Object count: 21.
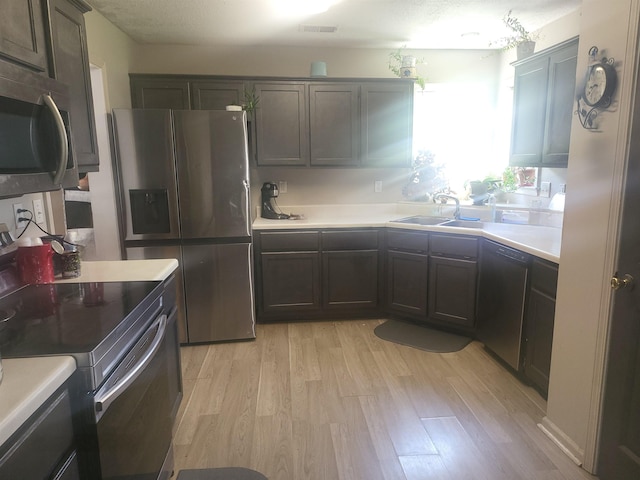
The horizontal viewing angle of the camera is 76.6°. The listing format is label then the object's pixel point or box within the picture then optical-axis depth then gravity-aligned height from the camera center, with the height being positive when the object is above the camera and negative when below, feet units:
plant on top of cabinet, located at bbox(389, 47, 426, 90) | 11.83 +3.48
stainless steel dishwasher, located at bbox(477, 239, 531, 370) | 8.19 -2.55
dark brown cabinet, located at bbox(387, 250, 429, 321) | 10.82 -2.74
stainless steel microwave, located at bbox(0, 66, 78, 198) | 3.90 +0.53
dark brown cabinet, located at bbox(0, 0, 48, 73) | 4.21 +1.69
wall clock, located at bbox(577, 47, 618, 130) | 5.31 +1.23
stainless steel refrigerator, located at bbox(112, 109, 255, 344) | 9.55 -0.52
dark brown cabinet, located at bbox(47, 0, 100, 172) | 5.46 +1.71
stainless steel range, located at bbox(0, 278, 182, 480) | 3.50 -1.71
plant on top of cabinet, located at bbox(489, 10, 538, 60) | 9.87 +3.53
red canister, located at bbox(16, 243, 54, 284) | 5.49 -1.04
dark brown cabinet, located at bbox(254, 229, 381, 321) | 11.16 -2.48
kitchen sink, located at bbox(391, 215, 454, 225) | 11.66 -1.10
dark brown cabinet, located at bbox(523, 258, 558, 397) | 7.26 -2.63
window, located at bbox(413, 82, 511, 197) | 13.05 +1.70
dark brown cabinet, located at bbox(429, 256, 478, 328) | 10.00 -2.75
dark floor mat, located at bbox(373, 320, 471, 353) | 10.02 -4.00
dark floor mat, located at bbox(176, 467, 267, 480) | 5.93 -4.24
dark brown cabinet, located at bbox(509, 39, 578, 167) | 8.23 +1.61
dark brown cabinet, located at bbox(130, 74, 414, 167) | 11.04 +2.03
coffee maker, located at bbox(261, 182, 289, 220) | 12.03 -0.54
